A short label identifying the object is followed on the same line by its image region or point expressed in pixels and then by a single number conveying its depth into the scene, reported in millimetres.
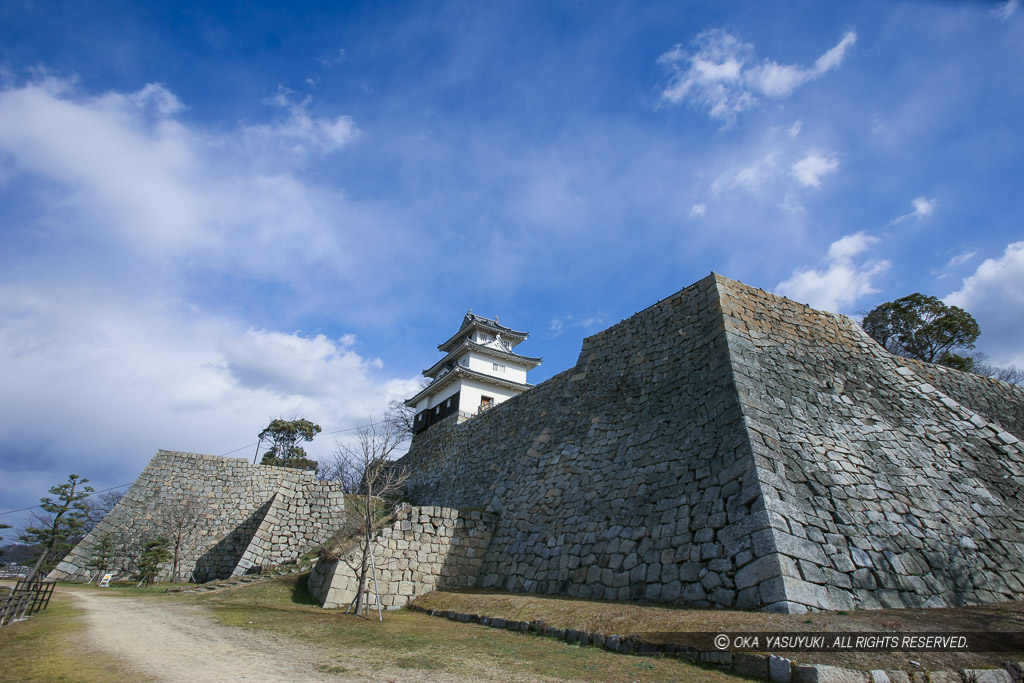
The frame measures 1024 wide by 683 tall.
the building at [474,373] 28609
